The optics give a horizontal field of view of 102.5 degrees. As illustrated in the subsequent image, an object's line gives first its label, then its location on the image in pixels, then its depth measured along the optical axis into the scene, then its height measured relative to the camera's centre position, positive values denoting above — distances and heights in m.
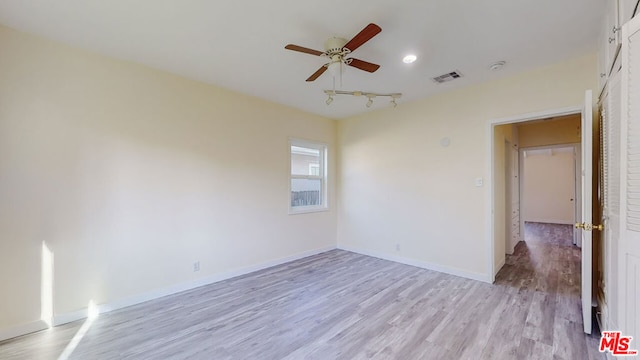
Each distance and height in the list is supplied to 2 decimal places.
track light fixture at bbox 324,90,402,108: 2.61 +0.91
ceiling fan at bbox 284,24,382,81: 2.08 +1.10
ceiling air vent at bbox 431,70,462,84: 3.17 +1.34
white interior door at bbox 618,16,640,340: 1.29 +0.03
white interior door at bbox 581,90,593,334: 2.17 -0.22
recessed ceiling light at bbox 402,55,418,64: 2.75 +1.34
